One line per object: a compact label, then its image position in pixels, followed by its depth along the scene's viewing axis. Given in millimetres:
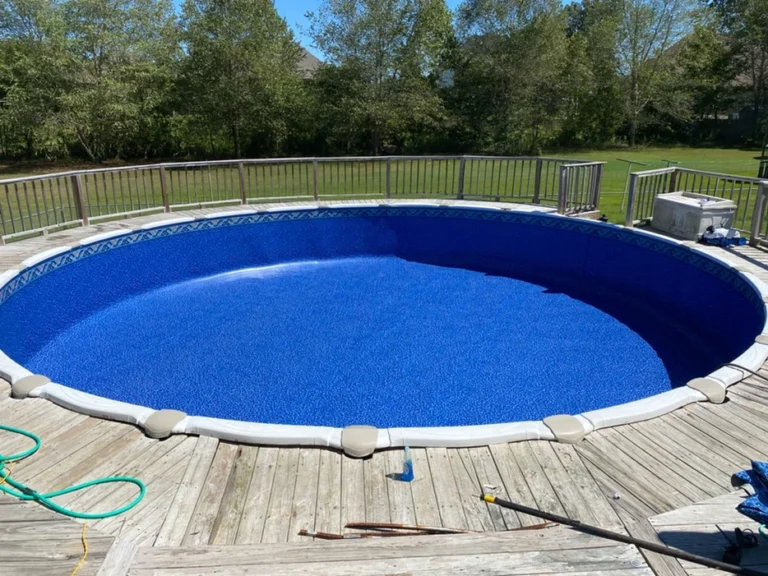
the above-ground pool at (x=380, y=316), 5312
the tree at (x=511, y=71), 25466
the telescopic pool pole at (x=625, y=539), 2268
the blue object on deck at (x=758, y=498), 2227
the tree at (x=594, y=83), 28312
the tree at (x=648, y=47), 28688
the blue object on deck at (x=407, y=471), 2890
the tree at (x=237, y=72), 21312
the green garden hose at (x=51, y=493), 2615
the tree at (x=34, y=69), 20625
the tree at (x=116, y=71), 21219
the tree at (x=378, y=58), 21906
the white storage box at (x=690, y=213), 7473
